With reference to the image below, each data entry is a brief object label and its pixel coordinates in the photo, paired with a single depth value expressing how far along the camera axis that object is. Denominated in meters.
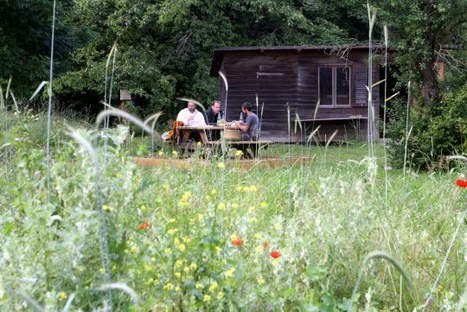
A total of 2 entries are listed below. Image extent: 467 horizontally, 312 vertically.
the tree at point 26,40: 18.22
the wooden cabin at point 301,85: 24.34
